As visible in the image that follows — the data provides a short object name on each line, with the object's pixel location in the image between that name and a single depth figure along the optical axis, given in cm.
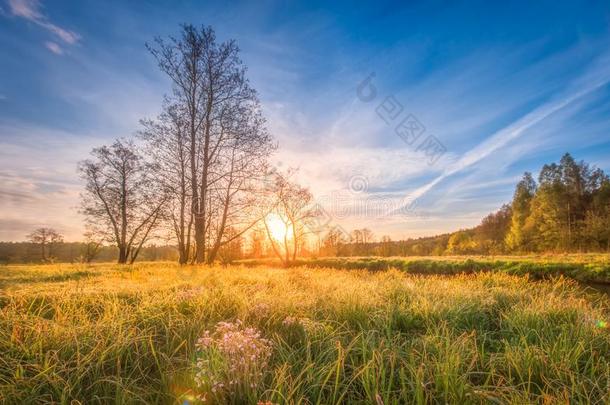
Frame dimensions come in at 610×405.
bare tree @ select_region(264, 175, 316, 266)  2648
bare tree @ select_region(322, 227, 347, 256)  5312
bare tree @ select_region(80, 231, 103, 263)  2518
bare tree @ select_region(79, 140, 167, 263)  1814
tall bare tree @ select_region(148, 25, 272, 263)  1163
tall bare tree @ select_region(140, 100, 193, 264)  1186
